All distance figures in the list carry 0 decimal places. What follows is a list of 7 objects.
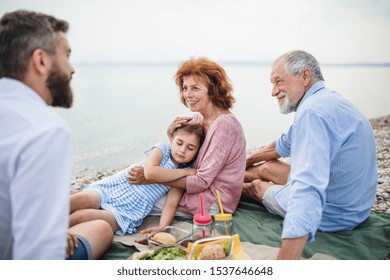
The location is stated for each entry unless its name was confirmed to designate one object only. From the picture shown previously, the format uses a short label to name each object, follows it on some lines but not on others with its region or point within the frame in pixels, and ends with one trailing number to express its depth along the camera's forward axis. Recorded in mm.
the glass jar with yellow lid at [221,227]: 1998
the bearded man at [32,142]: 1090
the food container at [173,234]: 1831
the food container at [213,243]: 1642
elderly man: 1462
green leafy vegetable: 1700
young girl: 2170
